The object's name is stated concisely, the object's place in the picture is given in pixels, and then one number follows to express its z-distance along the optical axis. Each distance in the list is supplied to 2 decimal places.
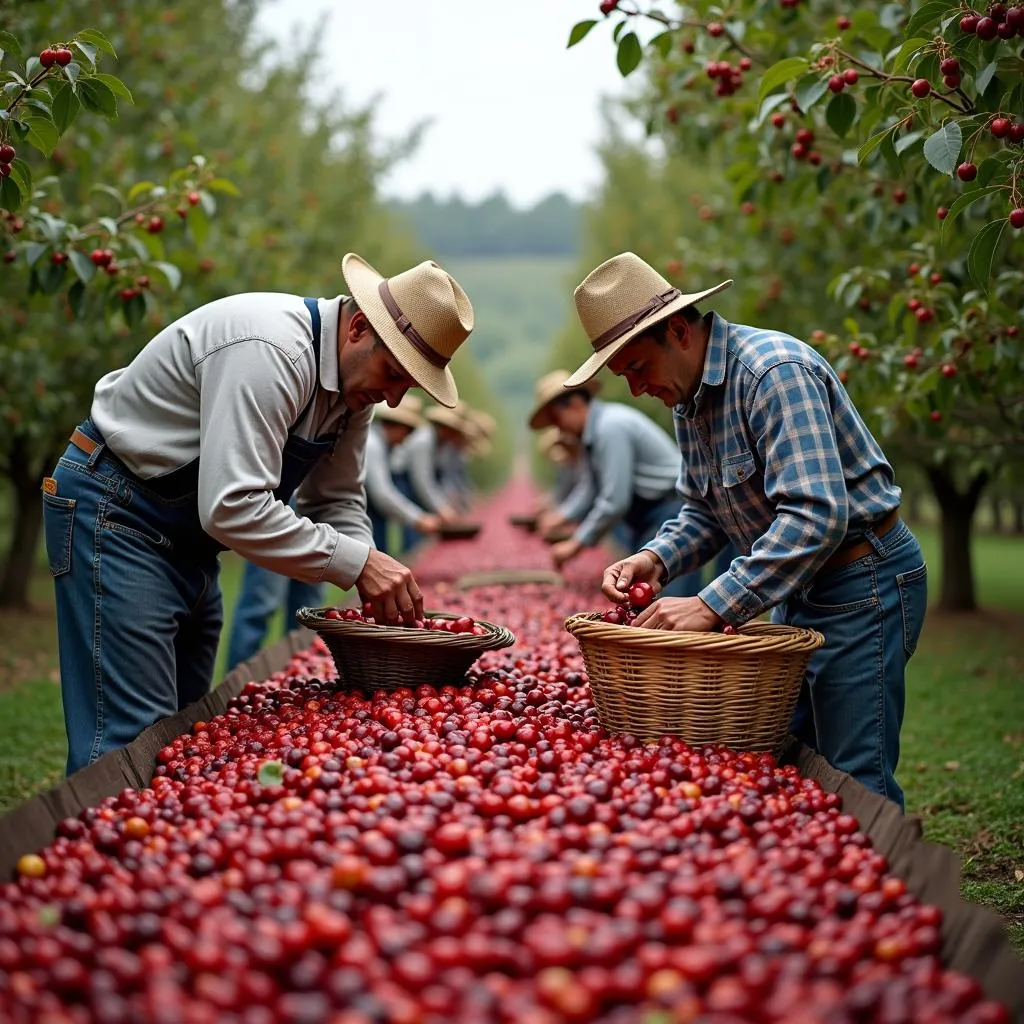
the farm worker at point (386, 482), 10.66
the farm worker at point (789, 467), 3.43
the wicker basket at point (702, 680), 3.13
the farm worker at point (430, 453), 14.71
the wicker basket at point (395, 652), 3.81
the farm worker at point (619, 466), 8.30
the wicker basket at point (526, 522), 15.28
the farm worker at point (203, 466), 3.61
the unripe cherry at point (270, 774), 2.85
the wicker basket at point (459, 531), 13.06
